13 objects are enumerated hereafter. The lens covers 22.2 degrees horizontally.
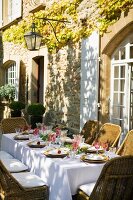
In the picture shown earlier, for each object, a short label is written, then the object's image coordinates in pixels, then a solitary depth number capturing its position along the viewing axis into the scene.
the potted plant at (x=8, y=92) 10.46
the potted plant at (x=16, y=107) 9.37
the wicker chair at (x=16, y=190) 3.33
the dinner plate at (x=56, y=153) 3.69
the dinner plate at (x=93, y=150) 3.88
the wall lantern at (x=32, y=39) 6.34
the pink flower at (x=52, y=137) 4.36
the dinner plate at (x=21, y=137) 4.74
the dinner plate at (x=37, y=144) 4.19
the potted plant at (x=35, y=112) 8.10
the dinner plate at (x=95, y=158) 3.50
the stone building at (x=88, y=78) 5.89
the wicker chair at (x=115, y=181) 2.84
